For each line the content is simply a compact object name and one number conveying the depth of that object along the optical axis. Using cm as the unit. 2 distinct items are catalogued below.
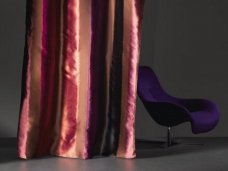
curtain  373
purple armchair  424
